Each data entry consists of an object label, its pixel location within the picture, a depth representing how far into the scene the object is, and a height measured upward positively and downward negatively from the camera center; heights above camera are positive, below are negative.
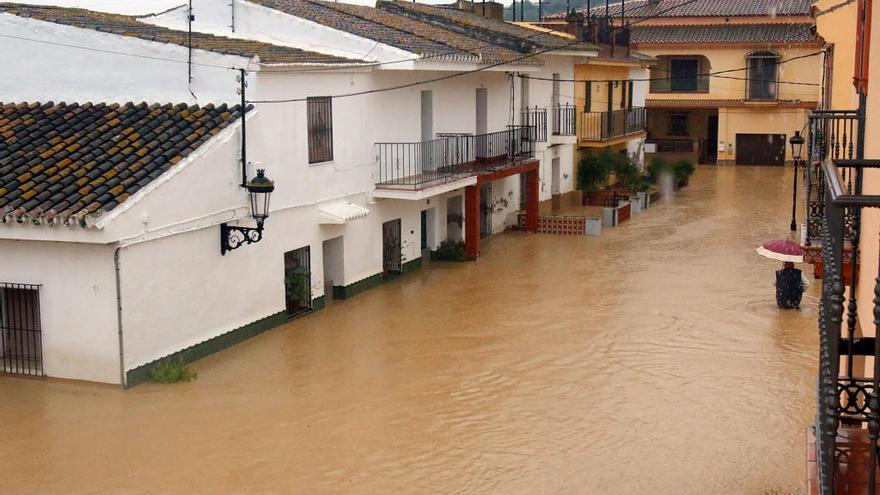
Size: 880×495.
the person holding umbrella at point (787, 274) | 19.92 -3.11
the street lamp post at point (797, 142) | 26.58 -0.83
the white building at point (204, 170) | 15.44 -1.00
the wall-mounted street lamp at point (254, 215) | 17.11 -1.67
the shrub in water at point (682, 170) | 41.34 -2.34
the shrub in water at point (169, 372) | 15.68 -3.77
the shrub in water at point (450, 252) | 26.06 -3.39
